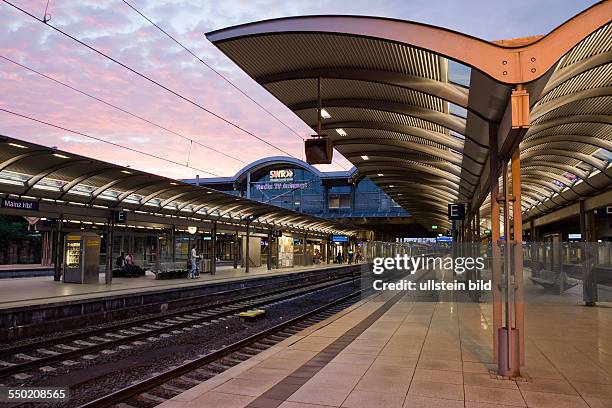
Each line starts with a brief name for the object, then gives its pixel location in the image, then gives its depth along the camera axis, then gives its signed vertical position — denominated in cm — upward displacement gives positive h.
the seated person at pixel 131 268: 2326 -123
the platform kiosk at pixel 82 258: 1817 -60
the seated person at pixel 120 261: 2489 -97
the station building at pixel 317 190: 5988 +685
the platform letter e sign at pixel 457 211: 1475 +101
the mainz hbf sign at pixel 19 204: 1371 +107
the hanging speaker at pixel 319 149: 740 +142
